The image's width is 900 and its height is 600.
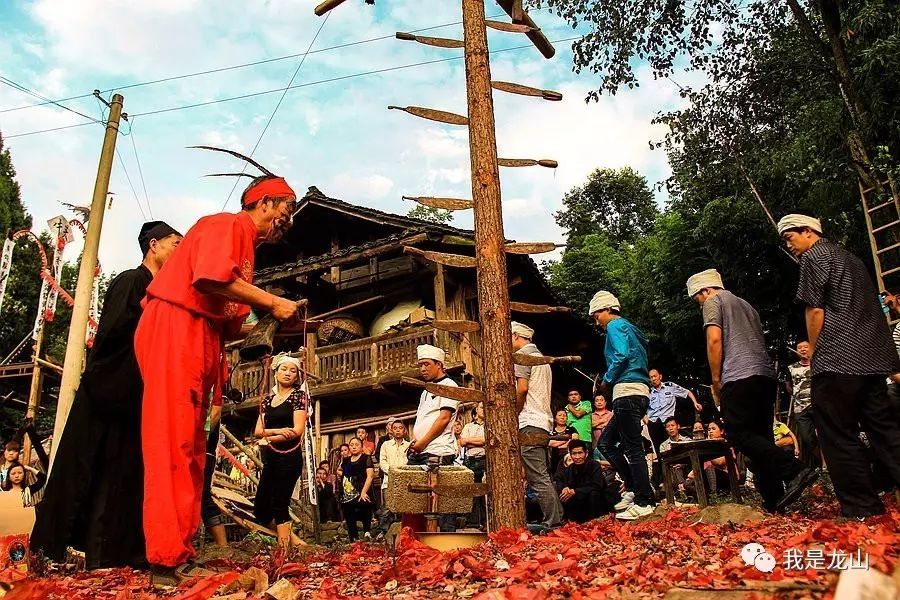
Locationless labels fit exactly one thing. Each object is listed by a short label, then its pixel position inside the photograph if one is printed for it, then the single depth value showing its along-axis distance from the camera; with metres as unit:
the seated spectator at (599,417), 10.83
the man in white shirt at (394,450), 9.92
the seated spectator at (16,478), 8.90
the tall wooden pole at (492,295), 4.77
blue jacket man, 6.61
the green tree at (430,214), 39.16
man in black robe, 3.61
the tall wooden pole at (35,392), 12.47
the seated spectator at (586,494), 8.48
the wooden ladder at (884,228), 13.00
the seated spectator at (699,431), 11.18
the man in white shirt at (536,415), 6.50
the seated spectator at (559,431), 10.00
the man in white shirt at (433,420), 5.75
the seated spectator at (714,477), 9.33
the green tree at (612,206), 42.16
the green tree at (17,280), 30.81
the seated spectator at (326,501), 11.98
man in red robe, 3.12
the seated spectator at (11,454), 9.21
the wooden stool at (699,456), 6.33
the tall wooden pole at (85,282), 9.09
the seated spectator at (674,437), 9.84
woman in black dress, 6.00
